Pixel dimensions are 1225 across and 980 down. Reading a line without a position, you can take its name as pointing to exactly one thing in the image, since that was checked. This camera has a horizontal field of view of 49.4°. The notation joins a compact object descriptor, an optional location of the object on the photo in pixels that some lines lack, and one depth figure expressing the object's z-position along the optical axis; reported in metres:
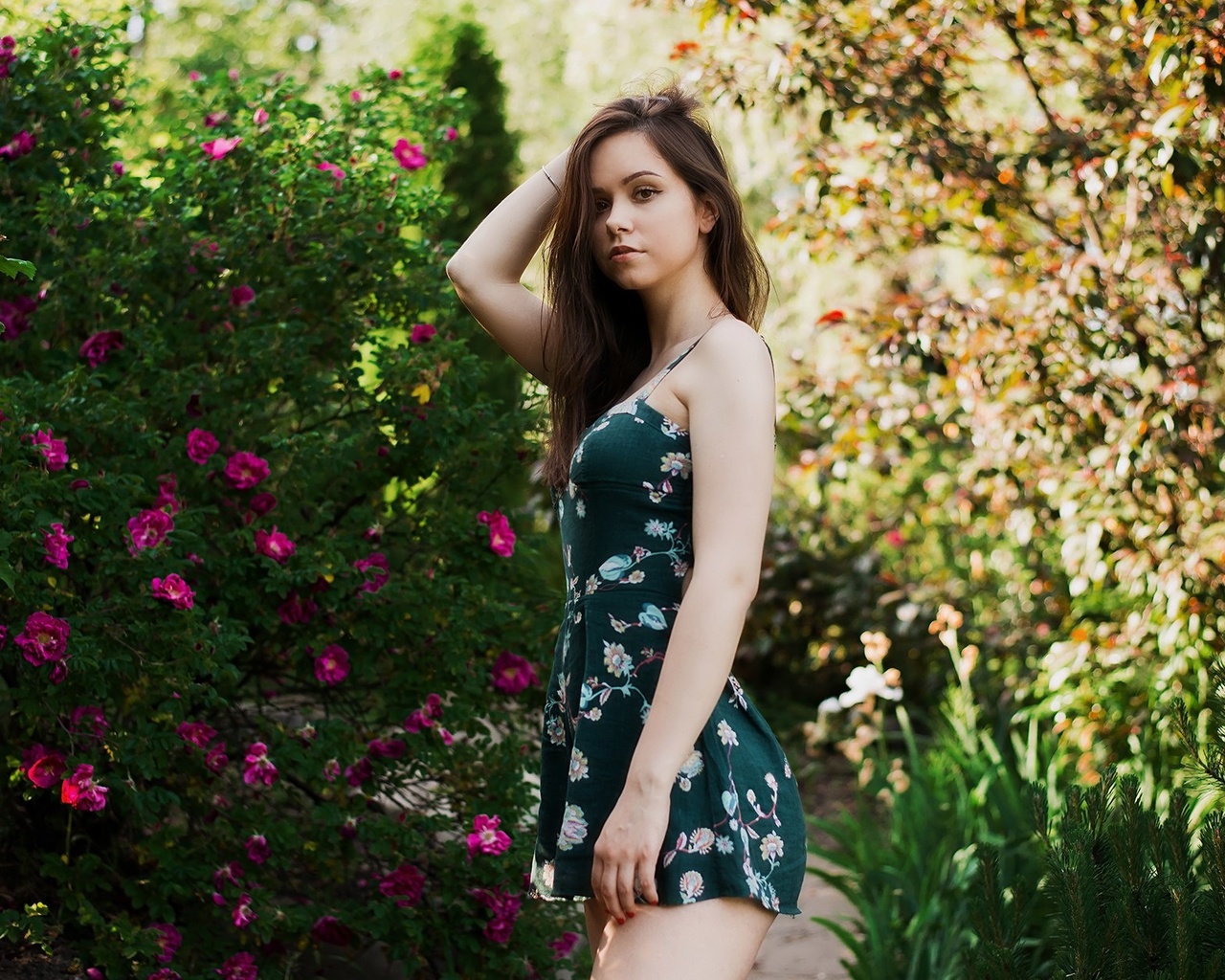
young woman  1.52
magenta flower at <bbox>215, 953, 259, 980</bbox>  2.51
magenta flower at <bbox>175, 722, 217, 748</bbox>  2.45
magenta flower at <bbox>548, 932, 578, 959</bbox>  2.80
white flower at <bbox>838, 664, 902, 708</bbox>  4.08
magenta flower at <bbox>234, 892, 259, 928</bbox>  2.47
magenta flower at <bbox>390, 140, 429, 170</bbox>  3.24
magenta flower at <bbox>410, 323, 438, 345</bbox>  2.90
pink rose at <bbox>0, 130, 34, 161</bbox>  2.83
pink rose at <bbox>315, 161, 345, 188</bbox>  2.94
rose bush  2.41
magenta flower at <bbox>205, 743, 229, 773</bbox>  2.53
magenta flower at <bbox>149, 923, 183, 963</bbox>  2.44
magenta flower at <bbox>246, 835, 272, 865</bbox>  2.53
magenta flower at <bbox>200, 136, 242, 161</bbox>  2.85
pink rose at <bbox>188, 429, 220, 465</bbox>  2.62
